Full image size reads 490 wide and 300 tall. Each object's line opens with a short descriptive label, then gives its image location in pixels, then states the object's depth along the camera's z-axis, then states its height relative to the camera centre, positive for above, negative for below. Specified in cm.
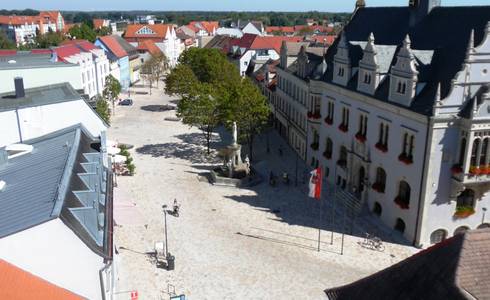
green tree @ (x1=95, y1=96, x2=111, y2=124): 6274 -1185
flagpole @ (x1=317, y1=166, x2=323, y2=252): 3647 -1586
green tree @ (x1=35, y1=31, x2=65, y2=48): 14764 -713
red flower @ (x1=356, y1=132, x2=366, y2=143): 4356 -1042
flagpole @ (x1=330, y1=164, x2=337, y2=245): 4920 -1588
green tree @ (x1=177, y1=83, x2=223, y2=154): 5941 -1088
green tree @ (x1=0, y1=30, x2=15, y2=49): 15215 -860
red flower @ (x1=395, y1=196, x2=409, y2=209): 3809 -1416
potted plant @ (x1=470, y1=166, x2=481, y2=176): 3506 -1057
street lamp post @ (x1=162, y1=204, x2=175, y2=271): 3291 -1609
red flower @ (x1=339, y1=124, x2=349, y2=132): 4732 -1040
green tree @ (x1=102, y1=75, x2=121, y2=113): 8719 -1270
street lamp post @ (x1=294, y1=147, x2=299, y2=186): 5062 -1660
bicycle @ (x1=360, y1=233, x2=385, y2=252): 3656 -1669
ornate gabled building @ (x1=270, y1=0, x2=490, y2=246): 3472 -778
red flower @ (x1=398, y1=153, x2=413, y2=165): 3709 -1050
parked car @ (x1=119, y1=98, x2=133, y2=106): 9525 -1620
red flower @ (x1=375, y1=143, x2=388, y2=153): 4020 -1043
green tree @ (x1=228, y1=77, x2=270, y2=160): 5594 -1031
